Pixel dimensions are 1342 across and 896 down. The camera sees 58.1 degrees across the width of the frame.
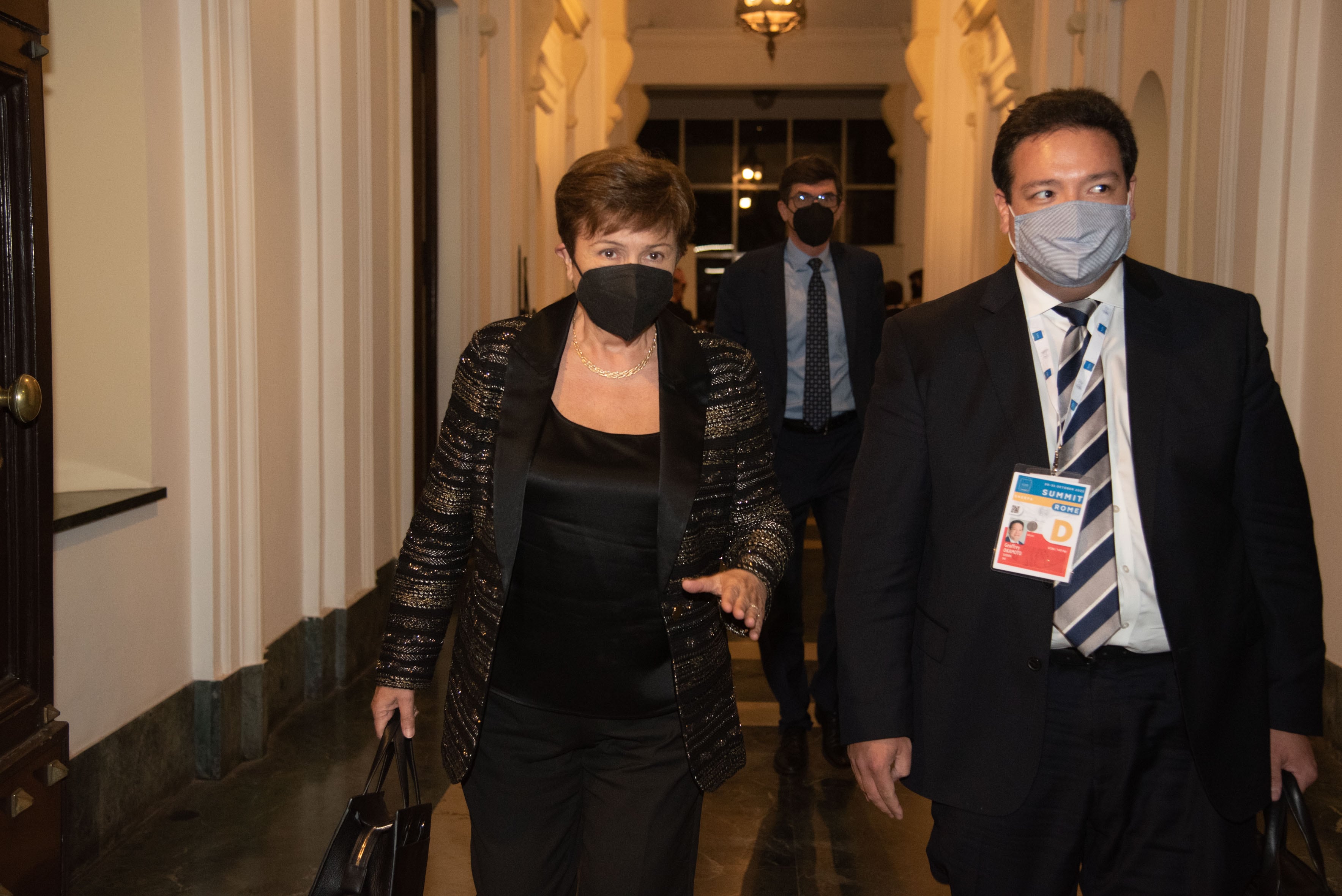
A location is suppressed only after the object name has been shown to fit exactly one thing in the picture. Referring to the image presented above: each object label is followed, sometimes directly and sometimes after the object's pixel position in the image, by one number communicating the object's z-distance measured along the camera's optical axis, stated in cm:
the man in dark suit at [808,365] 394
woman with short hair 192
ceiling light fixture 1217
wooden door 218
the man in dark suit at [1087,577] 174
